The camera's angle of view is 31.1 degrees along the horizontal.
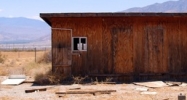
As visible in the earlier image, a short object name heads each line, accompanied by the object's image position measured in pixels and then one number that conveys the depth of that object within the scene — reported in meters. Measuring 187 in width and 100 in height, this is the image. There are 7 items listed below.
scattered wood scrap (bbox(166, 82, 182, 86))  16.38
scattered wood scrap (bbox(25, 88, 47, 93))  14.67
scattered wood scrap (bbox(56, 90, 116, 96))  13.90
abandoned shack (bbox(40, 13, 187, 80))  18.02
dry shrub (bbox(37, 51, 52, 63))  30.00
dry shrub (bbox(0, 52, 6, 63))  36.21
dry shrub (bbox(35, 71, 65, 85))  17.17
